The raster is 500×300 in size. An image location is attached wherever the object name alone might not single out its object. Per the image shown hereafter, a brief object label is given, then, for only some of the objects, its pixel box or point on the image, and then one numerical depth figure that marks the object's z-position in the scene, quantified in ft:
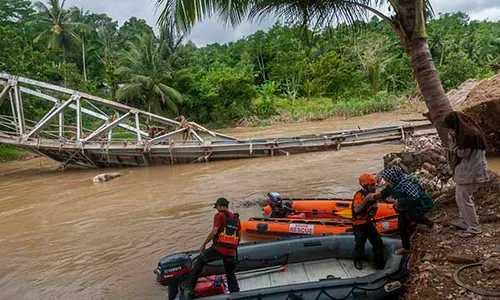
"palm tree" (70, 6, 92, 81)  125.17
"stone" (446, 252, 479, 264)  12.51
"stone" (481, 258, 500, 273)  11.66
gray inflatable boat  13.42
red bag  15.47
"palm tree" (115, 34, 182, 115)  111.34
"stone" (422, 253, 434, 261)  13.44
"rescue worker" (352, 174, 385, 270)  15.54
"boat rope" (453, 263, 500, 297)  10.55
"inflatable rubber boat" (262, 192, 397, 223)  24.08
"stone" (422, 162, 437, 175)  26.81
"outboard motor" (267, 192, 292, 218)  25.36
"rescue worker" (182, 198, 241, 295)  14.92
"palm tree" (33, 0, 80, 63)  118.42
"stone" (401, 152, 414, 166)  29.32
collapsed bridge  54.65
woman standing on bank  13.91
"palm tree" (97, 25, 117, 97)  135.95
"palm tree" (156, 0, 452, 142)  16.52
